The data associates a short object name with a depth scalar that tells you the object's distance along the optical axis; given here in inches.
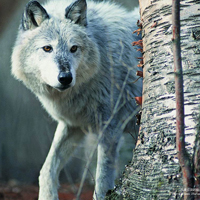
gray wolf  314.8
